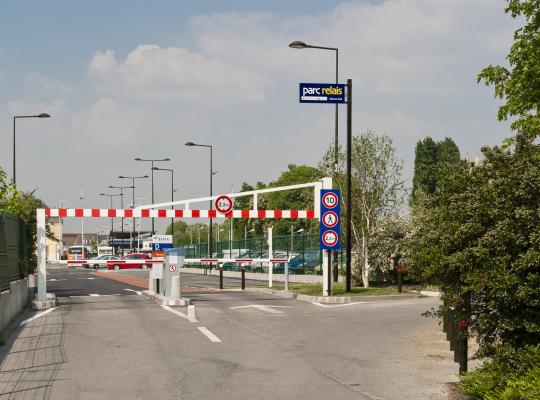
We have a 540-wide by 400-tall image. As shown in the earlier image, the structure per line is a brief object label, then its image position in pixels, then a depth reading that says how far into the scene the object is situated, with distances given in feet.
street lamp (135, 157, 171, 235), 218.61
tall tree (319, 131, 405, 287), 100.22
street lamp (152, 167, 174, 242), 221.91
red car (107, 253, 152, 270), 73.13
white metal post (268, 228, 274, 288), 104.89
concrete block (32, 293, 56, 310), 70.29
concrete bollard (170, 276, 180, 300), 70.54
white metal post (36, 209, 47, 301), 70.79
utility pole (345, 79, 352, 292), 84.74
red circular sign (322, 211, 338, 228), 80.79
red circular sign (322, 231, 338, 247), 80.48
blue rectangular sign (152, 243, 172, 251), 89.35
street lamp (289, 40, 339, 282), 89.64
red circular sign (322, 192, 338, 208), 80.89
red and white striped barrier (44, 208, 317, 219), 75.82
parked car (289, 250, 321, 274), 133.43
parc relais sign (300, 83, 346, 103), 81.71
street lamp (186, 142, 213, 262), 184.08
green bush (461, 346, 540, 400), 24.31
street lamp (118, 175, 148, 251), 263.00
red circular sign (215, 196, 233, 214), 83.71
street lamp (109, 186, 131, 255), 288.43
